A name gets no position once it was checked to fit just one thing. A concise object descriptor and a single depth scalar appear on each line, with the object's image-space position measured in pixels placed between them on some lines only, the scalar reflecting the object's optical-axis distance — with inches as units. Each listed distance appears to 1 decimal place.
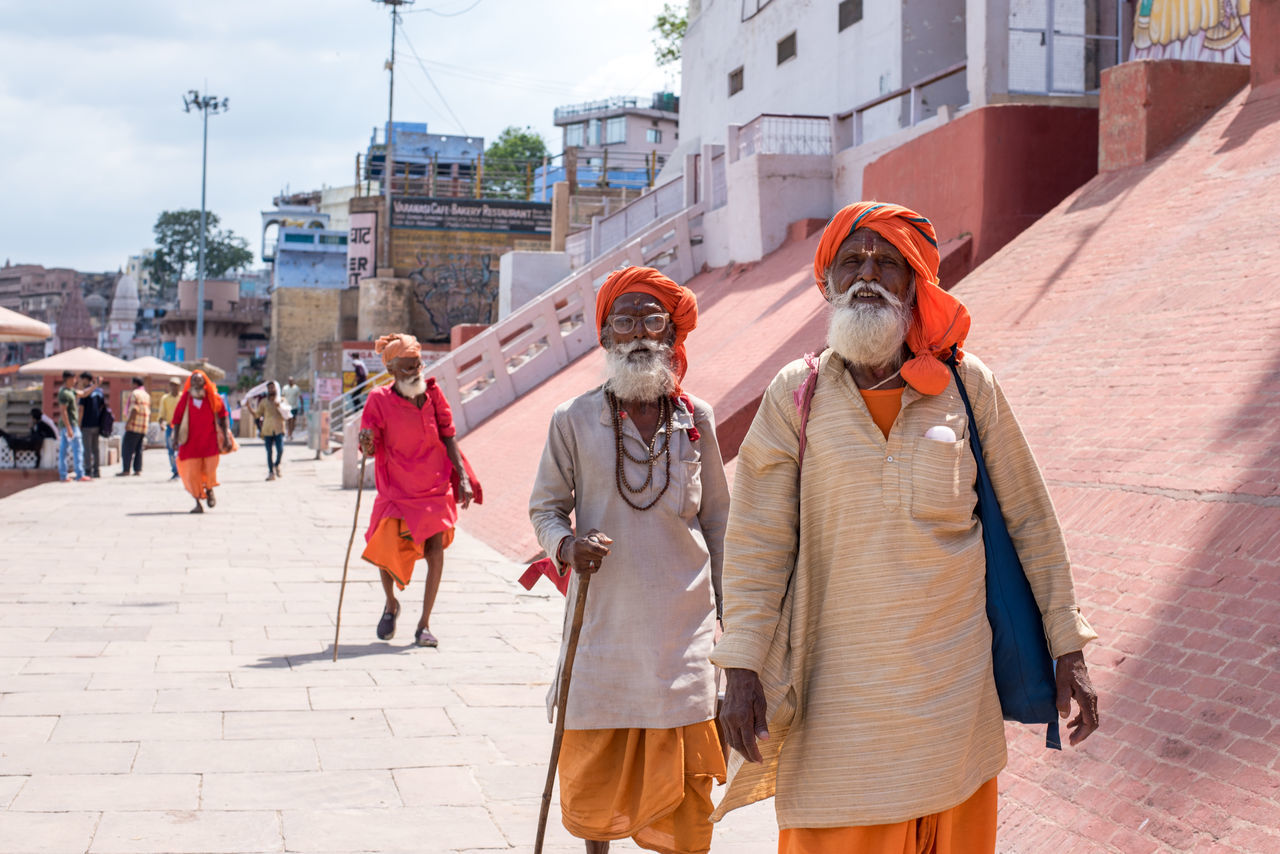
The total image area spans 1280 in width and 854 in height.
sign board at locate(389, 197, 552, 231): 1736.0
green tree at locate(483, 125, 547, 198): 3125.0
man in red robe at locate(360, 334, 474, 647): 285.9
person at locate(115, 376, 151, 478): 792.3
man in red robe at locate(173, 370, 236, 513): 570.9
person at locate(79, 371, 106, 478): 815.1
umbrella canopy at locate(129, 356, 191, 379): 1126.4
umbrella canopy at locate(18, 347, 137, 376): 967.0
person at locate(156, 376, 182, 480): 814.8
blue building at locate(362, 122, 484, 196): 1909.4
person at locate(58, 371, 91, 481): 762.2
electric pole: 1736.0
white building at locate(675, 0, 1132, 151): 582.6
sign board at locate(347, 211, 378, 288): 1753.2
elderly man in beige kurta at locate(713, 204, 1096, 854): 106.2
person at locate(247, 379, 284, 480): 770.2
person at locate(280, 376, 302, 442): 1274.6
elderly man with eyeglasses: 142.9
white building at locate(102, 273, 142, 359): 3213.6
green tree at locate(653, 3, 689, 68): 1624.0
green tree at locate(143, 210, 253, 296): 3535.9
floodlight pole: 2071.9
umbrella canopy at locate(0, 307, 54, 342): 657.8
